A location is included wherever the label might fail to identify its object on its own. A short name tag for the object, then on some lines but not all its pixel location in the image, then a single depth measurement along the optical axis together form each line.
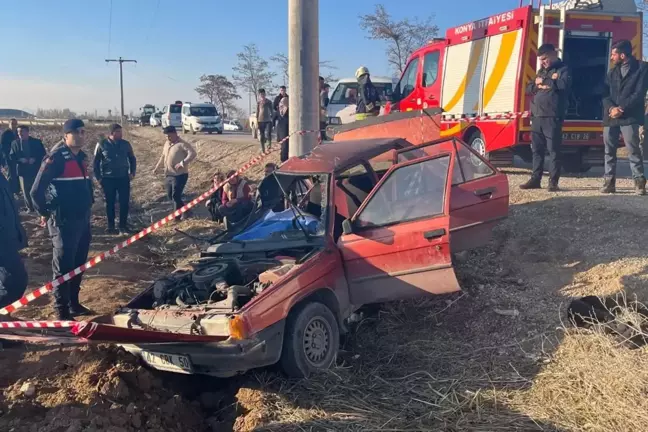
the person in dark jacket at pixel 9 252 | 5.11
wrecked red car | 4.04
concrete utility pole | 8.55
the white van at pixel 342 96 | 16.12
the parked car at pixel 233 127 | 40.41
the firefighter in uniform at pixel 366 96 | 11.26
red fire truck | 8.95
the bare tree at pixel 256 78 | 52.44
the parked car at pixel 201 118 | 33.47
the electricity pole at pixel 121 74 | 63.39
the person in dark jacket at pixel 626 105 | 6.82
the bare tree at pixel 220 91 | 60.78
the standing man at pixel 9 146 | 12.35
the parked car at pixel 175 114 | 39.19
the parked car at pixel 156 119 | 47.23
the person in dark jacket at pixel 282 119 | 13.55
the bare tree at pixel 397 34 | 33.03
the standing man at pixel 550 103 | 7.41
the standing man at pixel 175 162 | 10.01
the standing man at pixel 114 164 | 9.74
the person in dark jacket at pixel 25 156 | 11.64
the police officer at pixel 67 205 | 5.85
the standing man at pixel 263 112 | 16.11
